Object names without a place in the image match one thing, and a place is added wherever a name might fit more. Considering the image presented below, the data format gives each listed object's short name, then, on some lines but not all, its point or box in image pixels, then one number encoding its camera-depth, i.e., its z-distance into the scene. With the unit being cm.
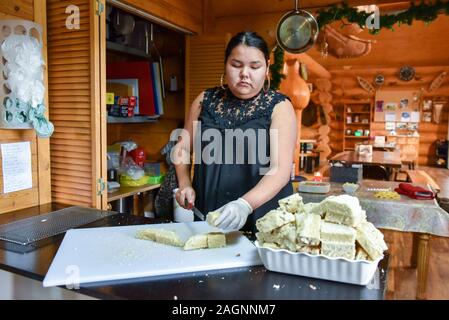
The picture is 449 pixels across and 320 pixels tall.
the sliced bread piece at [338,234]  98
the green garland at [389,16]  306
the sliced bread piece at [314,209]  109
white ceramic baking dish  98
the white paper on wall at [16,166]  181
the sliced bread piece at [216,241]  123
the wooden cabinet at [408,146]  966
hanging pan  302
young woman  153
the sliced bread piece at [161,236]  126
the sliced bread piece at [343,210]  102
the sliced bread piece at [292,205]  115
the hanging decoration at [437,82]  938
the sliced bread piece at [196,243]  122
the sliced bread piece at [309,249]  101
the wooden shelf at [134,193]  242
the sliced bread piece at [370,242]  98
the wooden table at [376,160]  518
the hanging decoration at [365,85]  1019
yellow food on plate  295
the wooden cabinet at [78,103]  200
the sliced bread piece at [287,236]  102
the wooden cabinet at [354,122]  1040
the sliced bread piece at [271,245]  106
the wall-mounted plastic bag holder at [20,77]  172
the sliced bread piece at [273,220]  105
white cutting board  106
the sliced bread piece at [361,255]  99
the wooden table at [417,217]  275
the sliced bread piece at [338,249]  98
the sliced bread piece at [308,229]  99
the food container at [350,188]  314
